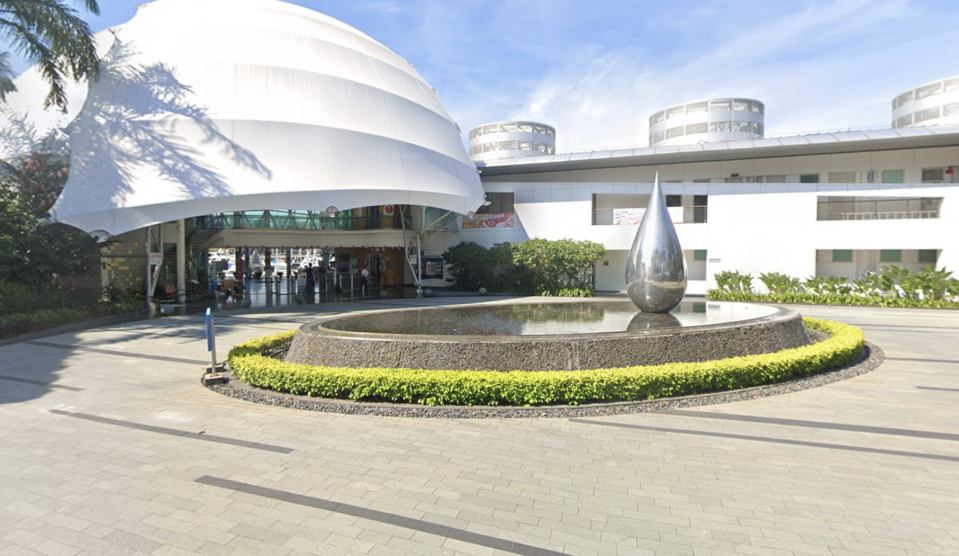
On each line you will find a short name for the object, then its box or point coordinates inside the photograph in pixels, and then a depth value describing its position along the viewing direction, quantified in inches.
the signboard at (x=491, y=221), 1139.9
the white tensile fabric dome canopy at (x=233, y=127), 709.3
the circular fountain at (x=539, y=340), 314.5
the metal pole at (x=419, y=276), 1088.8
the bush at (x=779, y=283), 930.7
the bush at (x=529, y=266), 1026.7
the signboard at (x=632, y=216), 1037.3
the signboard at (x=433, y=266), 1221.7
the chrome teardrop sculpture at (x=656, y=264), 425.4
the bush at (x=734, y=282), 948.0
